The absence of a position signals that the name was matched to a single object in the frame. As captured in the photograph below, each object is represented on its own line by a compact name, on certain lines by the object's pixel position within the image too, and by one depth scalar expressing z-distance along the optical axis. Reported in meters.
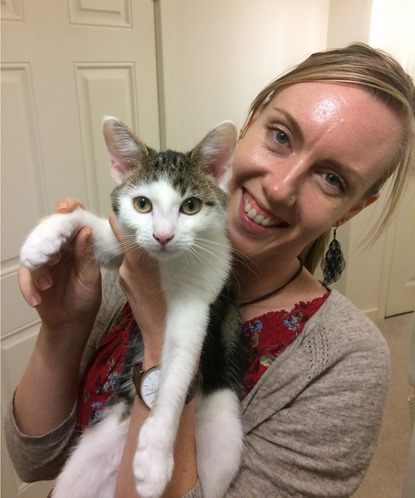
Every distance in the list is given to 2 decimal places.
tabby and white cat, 0.35
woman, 0.36
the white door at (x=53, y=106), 0.65
